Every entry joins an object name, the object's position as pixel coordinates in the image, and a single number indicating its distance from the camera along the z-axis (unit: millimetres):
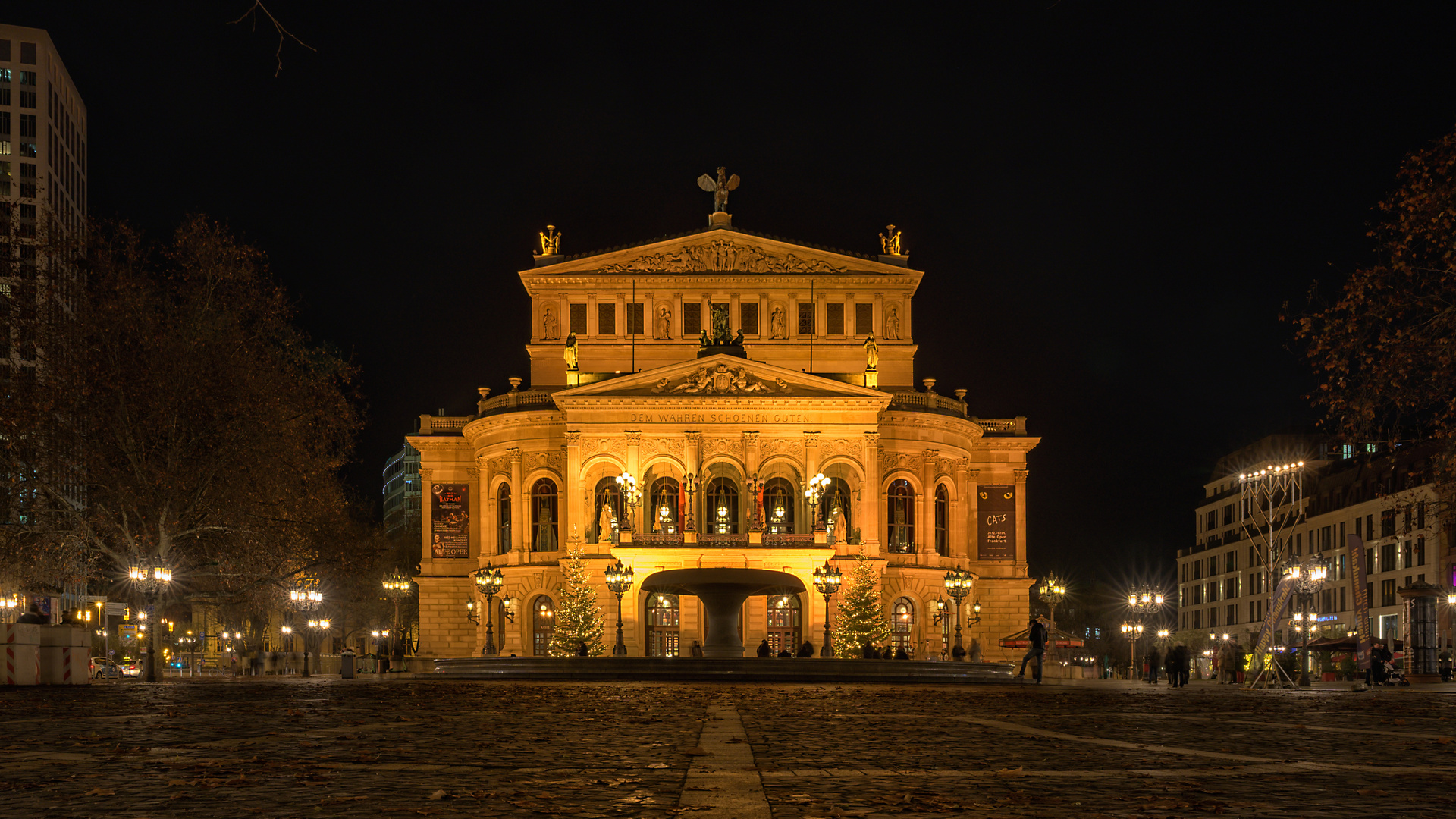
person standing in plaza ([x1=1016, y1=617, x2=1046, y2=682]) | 38812
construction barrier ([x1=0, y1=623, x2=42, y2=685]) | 29750
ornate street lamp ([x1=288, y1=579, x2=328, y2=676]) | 54469
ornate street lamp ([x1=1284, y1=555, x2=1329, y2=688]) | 48344
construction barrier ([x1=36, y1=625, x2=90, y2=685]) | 31469
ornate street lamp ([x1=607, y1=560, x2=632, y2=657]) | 56219
